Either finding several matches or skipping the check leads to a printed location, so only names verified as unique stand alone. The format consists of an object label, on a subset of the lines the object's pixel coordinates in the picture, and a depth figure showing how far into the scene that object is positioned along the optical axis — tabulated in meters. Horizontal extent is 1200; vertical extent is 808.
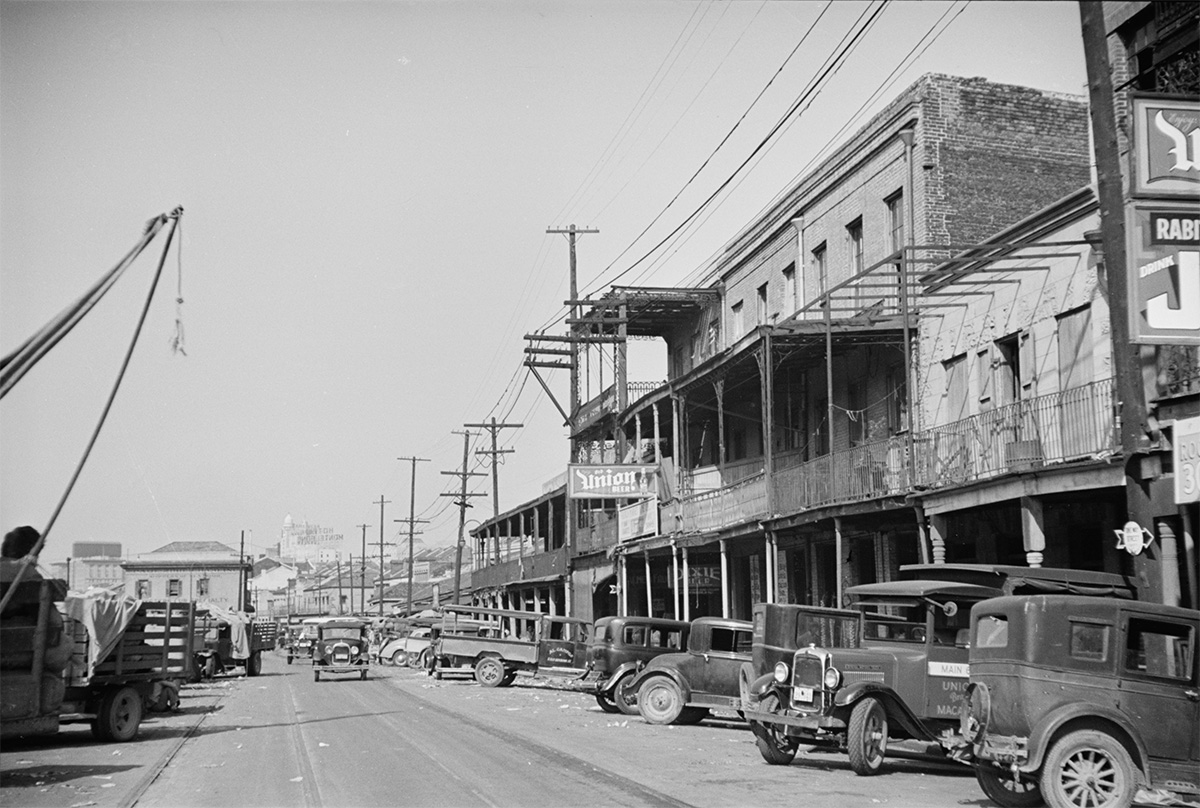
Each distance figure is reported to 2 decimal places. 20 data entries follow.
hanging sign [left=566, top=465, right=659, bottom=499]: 32.47
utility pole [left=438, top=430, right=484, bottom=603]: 65.62
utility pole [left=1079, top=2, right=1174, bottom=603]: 11.91
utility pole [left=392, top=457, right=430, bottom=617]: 75.25
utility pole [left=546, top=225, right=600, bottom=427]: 41.31
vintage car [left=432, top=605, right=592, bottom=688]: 34.47
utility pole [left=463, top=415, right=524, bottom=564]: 62.03
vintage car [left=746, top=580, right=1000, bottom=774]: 14.12
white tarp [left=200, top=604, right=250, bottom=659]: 42.91
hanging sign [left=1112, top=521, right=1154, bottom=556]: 12.21
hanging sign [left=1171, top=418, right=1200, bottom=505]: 12.27
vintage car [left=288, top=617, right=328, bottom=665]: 63.38
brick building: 24.06
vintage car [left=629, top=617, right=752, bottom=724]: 20.52
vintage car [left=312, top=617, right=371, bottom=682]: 38.09
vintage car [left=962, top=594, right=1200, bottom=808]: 10.40
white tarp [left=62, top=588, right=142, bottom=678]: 18.50
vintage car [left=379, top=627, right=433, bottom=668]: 49.72
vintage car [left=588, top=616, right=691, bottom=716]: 23.38
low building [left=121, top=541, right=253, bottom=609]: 97.12
